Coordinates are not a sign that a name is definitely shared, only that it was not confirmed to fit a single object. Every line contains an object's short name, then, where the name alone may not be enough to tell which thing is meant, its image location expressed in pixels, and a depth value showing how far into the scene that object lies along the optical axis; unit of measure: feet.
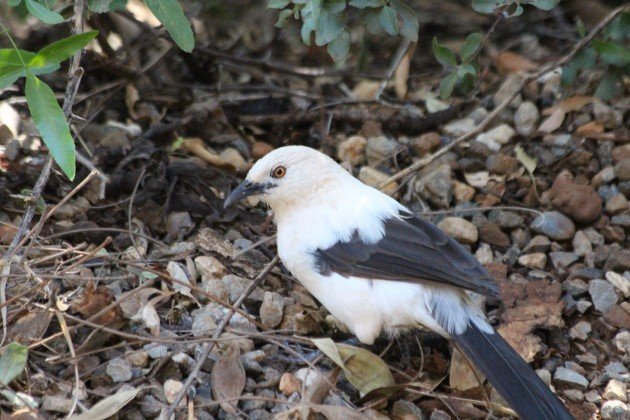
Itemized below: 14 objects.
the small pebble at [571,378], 27.14
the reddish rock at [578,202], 32.91
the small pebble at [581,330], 29.14
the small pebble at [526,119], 37.22
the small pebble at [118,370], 24.72
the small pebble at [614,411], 25.72
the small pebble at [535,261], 31.86
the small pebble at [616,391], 26.43
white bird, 25.68
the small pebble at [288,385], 25.58
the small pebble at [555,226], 32.63
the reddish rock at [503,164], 35.17
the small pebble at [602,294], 29.84
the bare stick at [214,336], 23.58
